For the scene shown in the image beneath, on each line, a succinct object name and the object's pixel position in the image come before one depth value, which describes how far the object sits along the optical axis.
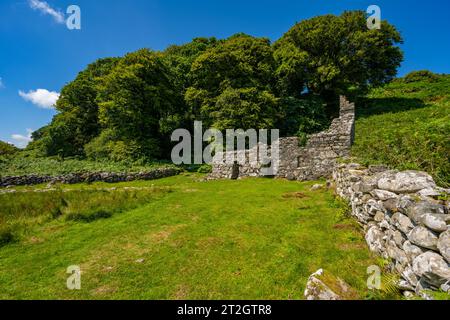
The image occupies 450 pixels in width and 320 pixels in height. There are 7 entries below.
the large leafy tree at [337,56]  27.48
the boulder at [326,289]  3.54
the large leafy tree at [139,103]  25.58
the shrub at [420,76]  40.38
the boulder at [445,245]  2.75
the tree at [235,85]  20.75
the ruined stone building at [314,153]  13.09
